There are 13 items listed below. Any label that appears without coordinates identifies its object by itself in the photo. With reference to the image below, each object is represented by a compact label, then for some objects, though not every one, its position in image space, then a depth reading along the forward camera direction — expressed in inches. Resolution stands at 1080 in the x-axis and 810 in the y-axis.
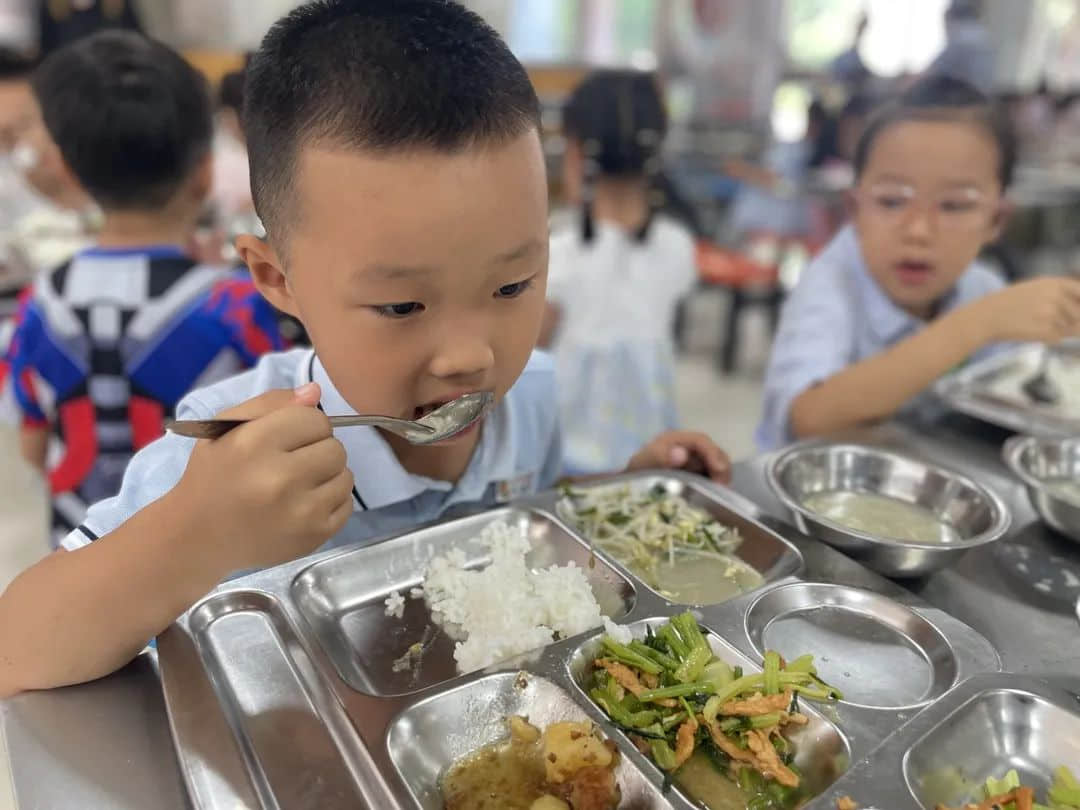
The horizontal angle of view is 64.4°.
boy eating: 13.4
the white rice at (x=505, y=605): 15.5
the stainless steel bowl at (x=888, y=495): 17.8
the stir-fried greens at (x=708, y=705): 13.7
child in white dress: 36.9
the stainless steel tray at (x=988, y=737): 13.8
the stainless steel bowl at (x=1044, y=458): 22.4
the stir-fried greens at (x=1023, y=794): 13.1
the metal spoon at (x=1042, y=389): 27.7
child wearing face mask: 38.1
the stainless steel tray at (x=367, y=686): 12.6
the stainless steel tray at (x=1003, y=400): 26.0
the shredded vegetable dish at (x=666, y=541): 18.6
